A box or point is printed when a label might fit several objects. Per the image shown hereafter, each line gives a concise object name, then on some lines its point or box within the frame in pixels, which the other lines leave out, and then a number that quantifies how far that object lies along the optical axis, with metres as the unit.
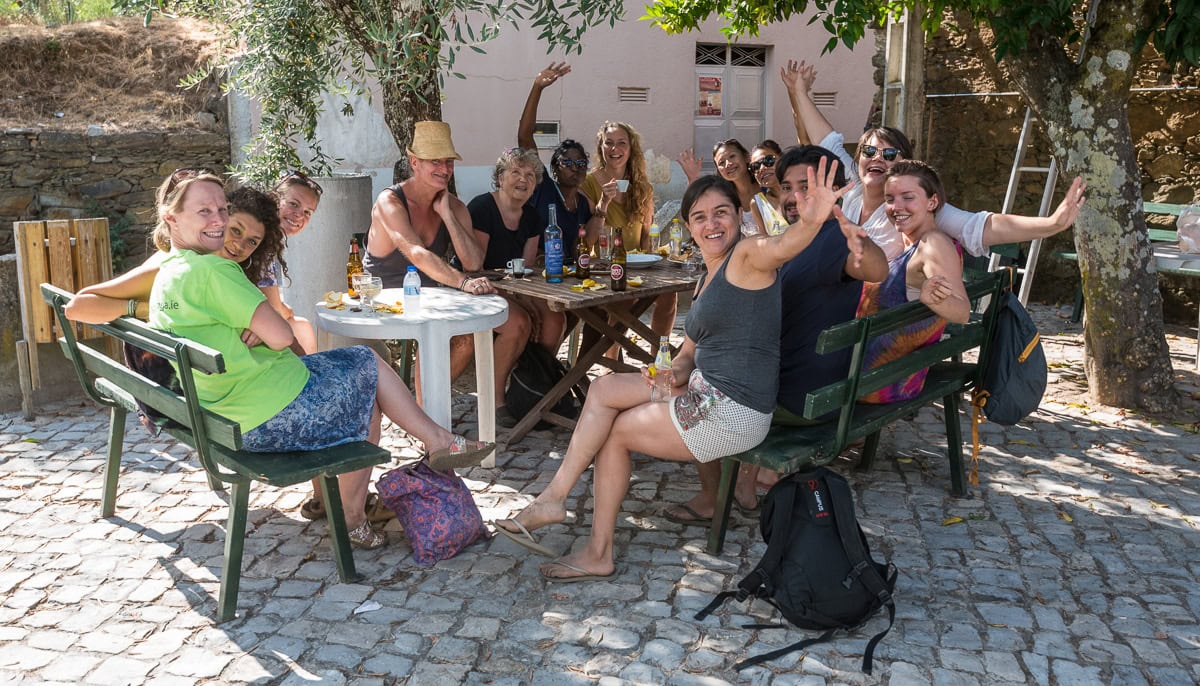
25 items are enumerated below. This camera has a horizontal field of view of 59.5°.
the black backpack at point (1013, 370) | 4.49
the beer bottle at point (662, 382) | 3.76
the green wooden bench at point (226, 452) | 3.34
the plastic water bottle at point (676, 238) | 6.06
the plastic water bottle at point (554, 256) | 5.33
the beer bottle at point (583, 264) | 5.39
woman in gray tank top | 3.46
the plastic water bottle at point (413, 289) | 4.67
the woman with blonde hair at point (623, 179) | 6.44
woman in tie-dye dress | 4.17
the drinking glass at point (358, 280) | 4.61
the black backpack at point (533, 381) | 5.61
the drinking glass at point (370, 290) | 4.59
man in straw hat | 5.28
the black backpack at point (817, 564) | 3.37
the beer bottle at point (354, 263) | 5.32
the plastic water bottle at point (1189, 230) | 7.19
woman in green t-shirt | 3.47
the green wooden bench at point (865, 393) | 3.58
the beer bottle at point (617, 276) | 5.04
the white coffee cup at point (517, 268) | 5.41
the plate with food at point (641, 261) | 5.92
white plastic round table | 4.36
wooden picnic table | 4.95
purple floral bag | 3.92
